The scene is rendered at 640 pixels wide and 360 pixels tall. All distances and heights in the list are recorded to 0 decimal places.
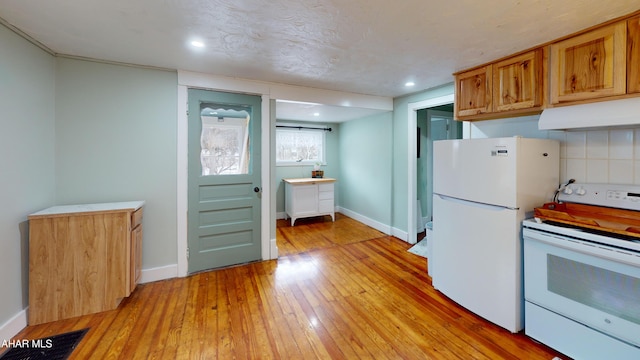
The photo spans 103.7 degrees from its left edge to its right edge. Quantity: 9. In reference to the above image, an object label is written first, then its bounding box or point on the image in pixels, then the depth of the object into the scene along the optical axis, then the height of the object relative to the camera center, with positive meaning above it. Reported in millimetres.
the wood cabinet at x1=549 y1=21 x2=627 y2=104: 1633 +776
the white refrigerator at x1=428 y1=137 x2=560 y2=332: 1850 -290
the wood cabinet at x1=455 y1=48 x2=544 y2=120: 2057 +813
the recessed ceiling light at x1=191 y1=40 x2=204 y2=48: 2039 +1098
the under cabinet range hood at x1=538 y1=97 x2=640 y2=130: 1585 +417
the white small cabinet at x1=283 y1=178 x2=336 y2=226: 4828 -417
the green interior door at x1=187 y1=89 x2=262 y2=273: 2822 -30
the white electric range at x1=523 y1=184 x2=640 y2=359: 1427 -646
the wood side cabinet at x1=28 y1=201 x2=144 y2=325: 1962 -677
